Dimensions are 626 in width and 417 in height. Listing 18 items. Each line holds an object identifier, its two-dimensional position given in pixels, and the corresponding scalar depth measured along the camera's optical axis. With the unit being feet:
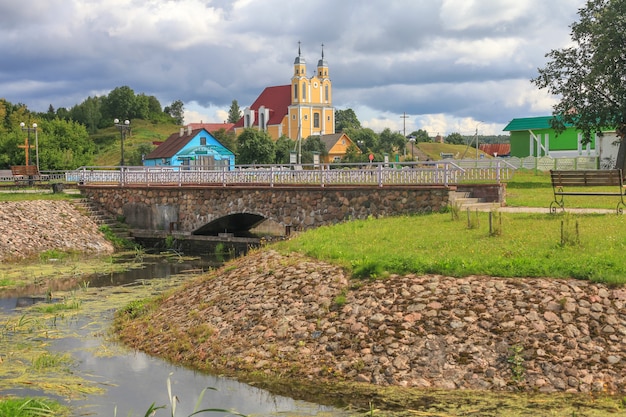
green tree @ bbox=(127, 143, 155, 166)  319.18
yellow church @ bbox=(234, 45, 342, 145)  391.04
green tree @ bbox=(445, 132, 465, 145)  490.49
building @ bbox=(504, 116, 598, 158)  183.32
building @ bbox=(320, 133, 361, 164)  341.00
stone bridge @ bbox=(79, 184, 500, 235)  81.76
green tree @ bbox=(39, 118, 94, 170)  232.94
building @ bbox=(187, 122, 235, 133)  476.25
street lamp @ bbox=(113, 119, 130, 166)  171.05
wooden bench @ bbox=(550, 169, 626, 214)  58.54
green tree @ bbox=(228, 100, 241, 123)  545.85
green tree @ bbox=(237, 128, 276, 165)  282.15
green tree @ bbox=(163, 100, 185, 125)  568.82
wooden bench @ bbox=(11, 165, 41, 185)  163.63
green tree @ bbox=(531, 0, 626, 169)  117.08
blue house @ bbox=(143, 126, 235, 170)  255.91
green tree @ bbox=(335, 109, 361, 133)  498.69
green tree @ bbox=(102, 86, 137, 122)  493.36
